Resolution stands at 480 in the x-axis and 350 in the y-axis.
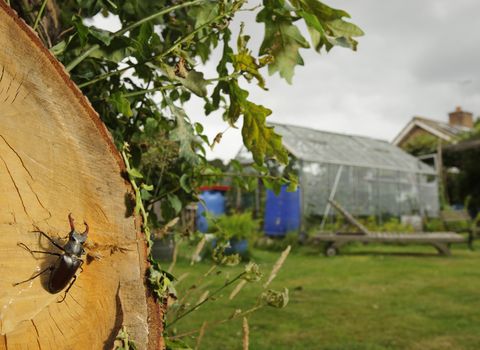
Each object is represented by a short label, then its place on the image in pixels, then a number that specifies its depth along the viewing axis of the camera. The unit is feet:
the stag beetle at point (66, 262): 2.10
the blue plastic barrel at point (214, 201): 30.76
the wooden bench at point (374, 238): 25.21
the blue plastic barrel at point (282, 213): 32.63
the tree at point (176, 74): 2.85
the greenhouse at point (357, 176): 33.24
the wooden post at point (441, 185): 45.29
